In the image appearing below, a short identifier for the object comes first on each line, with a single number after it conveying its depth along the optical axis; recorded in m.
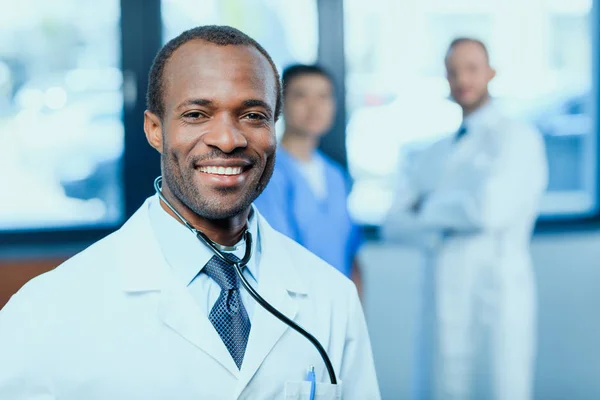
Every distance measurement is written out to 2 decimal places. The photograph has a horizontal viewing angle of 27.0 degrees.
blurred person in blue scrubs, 2.36
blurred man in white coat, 2.62
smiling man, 1.35
